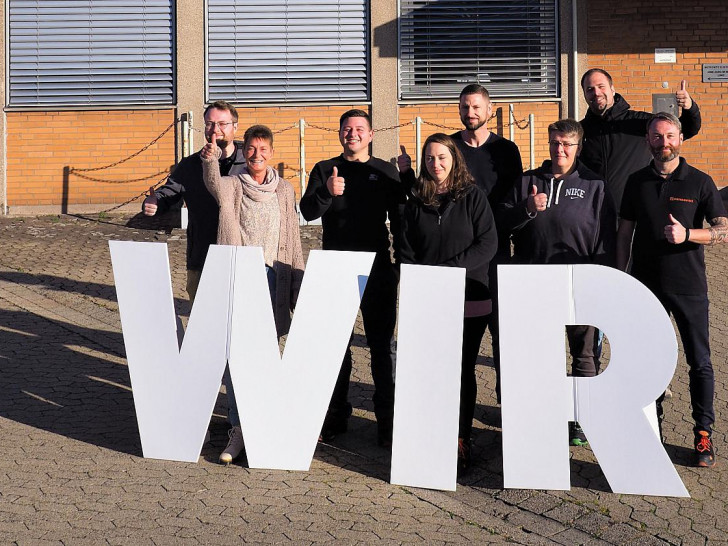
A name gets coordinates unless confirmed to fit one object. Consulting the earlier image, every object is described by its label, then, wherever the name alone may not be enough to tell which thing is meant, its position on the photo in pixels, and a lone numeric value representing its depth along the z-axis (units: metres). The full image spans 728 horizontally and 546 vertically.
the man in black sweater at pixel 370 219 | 6.03
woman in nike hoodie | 5.78
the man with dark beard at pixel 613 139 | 6.50
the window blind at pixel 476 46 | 16.09
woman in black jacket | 5.61
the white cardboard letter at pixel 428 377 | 5.36
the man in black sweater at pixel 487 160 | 6.07
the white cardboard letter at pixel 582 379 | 5.19
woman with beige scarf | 5.88
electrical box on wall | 15.83
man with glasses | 6.16
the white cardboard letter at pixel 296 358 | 5.60
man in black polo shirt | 5.60
